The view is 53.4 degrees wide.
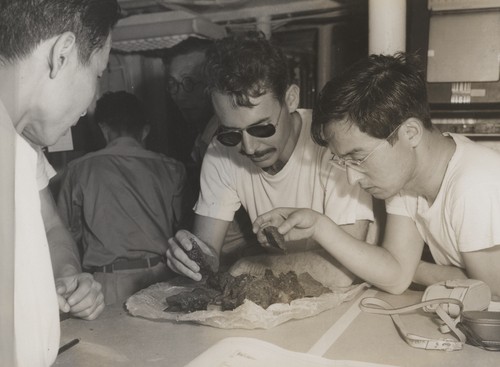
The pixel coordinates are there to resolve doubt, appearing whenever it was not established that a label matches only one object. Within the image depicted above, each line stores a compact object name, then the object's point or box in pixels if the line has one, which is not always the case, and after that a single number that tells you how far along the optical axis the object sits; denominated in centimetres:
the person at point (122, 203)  253
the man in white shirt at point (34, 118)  66
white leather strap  103
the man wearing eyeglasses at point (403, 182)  128
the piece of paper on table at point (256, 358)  97
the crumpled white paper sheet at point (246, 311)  119
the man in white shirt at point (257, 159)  161
